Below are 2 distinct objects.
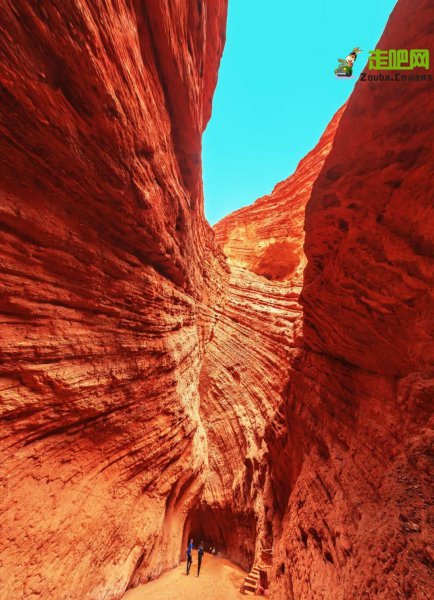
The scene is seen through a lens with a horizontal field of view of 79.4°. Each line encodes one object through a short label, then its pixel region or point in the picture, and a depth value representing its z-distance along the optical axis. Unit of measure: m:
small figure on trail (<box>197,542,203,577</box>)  8.61
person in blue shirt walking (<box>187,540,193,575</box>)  8.37
